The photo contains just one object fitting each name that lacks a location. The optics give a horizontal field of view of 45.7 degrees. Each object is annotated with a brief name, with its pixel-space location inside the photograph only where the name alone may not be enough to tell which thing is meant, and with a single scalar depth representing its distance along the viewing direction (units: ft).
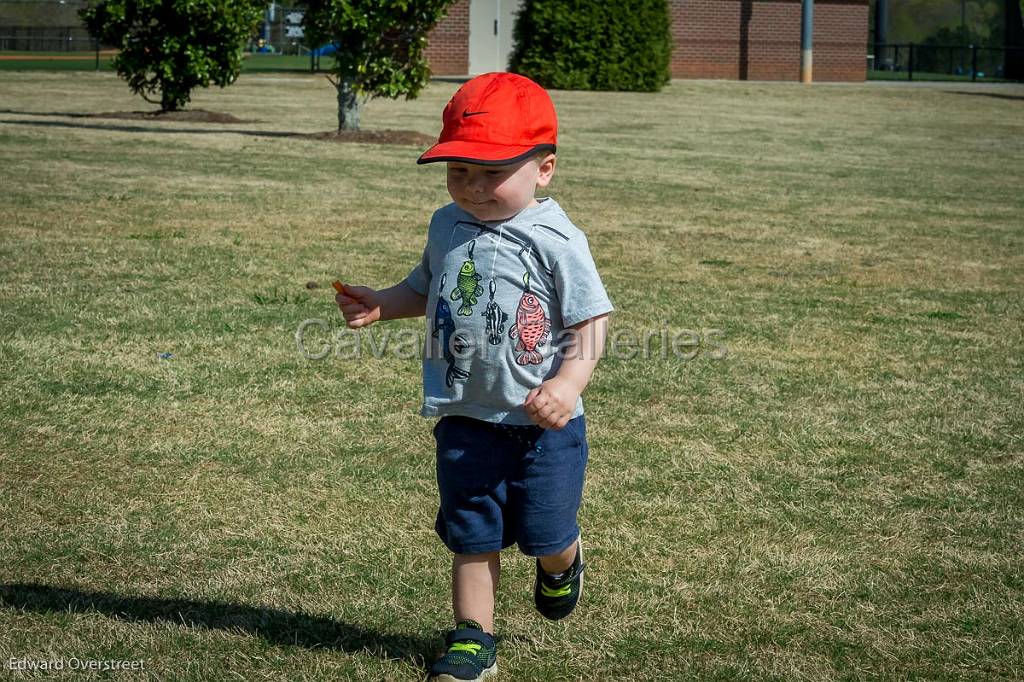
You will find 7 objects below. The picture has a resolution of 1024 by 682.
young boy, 9.68
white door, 130.00
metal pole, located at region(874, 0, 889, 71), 190.65
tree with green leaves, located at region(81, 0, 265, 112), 63.05
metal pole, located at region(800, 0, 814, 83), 131.13
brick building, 128.88
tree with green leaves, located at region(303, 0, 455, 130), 54.80
